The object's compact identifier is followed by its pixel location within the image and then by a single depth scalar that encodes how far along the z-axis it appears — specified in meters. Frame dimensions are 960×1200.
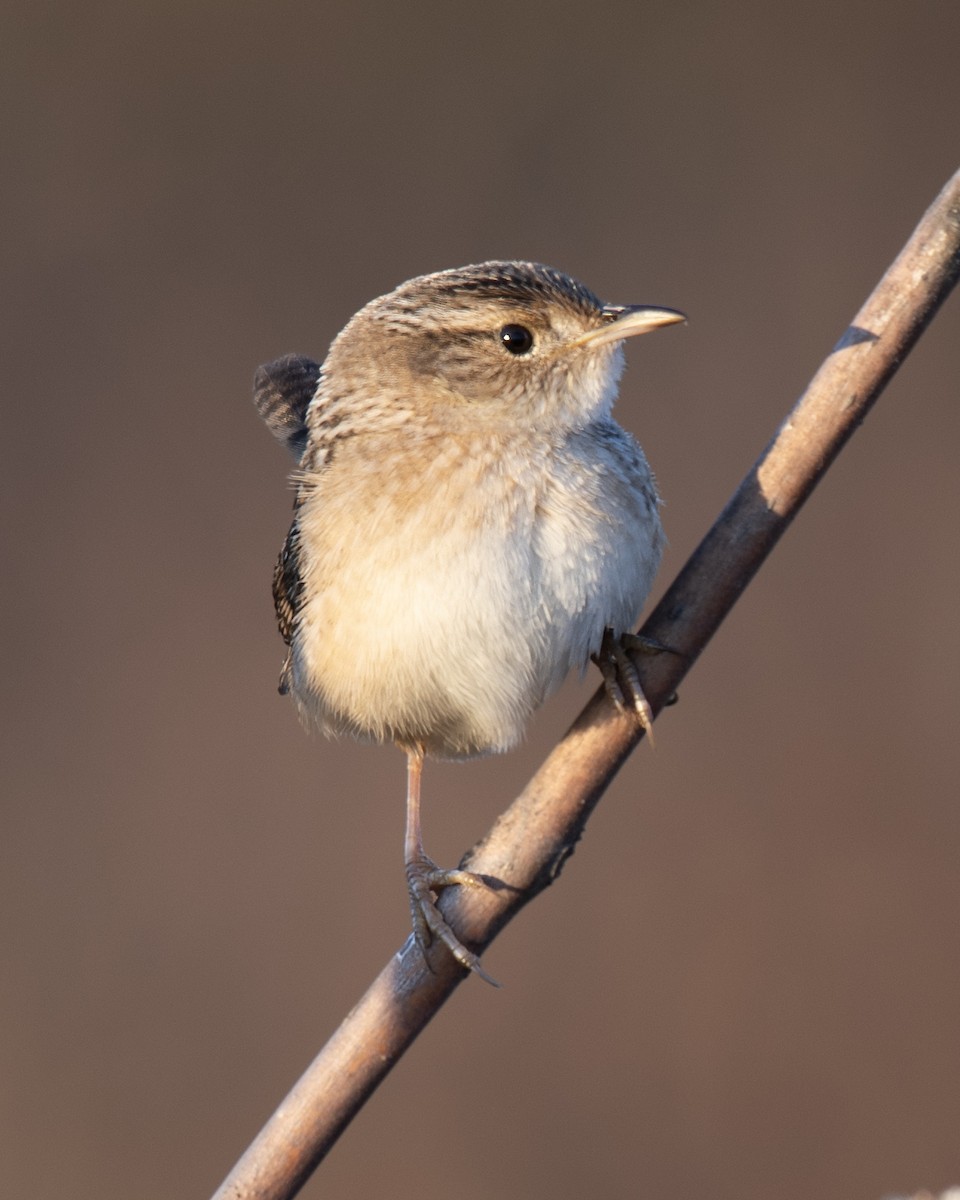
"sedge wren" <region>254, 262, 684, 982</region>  4.71
